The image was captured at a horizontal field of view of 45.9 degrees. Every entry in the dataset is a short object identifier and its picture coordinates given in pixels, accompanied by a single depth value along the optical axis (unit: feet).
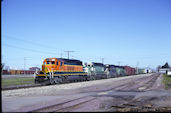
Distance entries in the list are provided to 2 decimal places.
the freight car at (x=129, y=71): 260.62
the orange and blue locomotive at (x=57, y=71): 84.28
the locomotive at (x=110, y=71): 176.00
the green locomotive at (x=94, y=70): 136.40
